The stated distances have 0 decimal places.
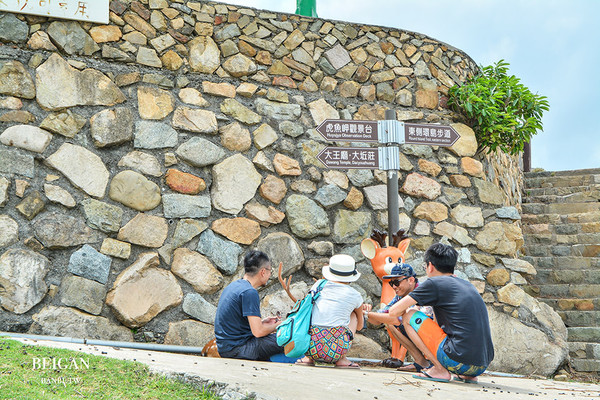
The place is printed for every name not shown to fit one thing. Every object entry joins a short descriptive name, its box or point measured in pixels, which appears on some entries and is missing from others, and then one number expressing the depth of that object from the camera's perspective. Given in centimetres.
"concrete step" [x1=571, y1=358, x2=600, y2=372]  590
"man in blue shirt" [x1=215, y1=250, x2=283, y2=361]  411
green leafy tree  662
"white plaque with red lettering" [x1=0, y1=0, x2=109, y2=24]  528
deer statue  479
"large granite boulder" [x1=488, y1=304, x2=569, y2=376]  572
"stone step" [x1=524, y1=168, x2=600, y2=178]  938
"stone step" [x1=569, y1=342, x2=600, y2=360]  600
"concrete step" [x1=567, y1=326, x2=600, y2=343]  618
